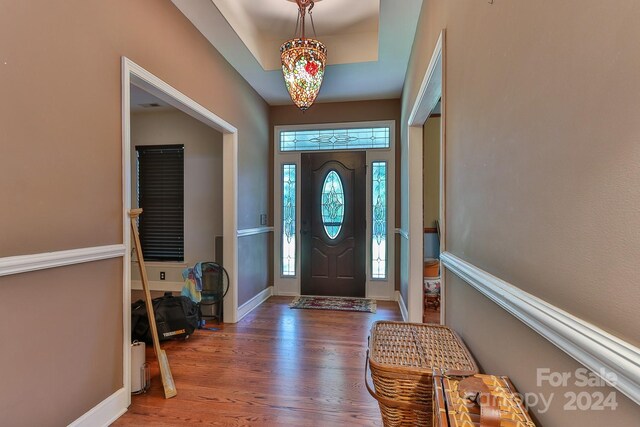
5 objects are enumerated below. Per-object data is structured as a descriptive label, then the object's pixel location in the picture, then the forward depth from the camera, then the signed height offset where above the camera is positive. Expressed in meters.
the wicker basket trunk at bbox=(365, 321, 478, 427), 1.04 -0.56
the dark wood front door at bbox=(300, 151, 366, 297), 4.40 -0.21
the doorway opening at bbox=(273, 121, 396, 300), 4.36 -0.01
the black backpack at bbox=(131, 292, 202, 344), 2.73 -1.02
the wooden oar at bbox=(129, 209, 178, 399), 2.00 -0.91
